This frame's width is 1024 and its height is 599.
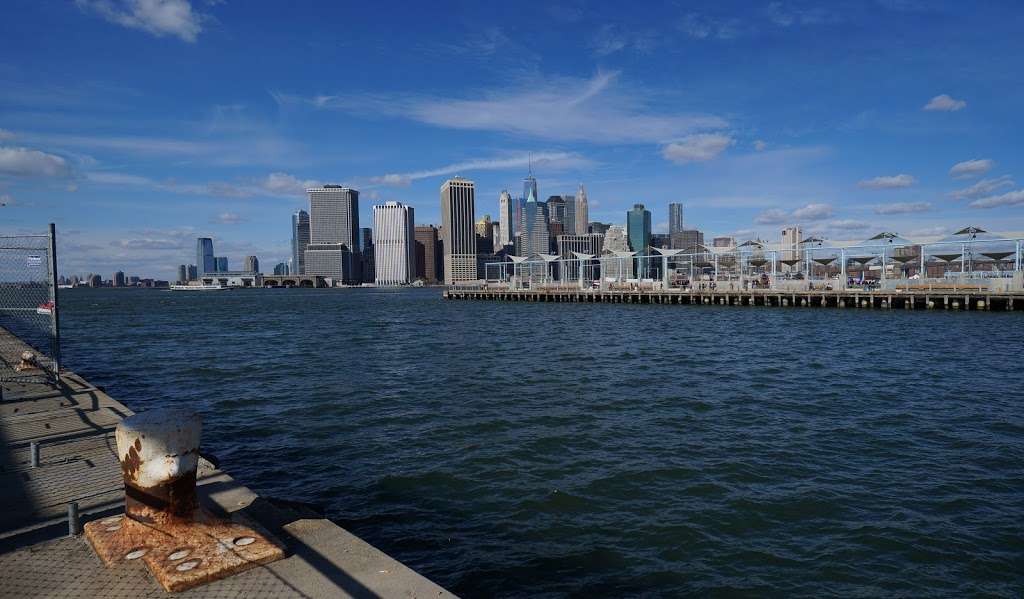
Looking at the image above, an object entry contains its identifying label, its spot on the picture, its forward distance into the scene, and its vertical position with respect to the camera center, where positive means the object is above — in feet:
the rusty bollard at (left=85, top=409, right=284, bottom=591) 20.20 -7.97
